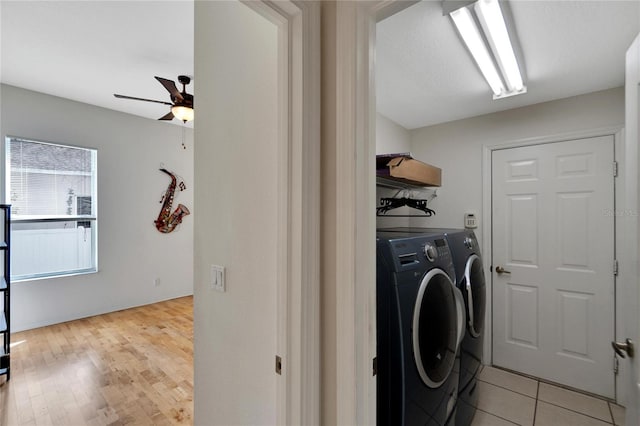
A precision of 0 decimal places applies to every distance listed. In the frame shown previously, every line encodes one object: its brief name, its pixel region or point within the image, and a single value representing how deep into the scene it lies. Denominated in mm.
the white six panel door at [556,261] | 2240
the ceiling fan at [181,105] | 2508
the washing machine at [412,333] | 1132
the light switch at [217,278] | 1216
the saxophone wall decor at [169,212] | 4270
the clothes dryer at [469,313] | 1665
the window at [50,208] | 3168
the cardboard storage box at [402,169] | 1846
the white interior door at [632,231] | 816
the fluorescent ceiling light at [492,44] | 1359
